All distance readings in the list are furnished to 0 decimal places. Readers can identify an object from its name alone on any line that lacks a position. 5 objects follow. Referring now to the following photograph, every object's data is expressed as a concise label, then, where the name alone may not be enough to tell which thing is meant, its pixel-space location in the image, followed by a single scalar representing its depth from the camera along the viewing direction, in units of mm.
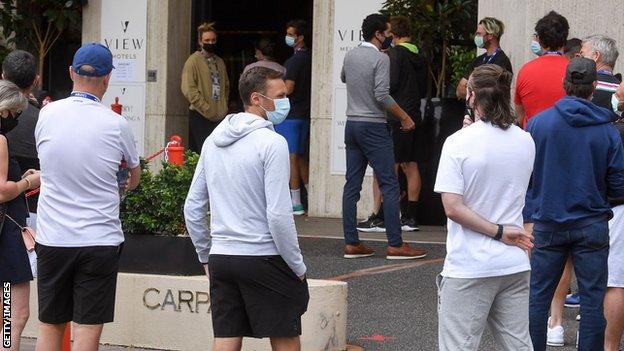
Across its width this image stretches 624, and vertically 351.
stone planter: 12765
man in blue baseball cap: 9770
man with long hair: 9211
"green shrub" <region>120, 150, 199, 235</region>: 12863
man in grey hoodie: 9272
